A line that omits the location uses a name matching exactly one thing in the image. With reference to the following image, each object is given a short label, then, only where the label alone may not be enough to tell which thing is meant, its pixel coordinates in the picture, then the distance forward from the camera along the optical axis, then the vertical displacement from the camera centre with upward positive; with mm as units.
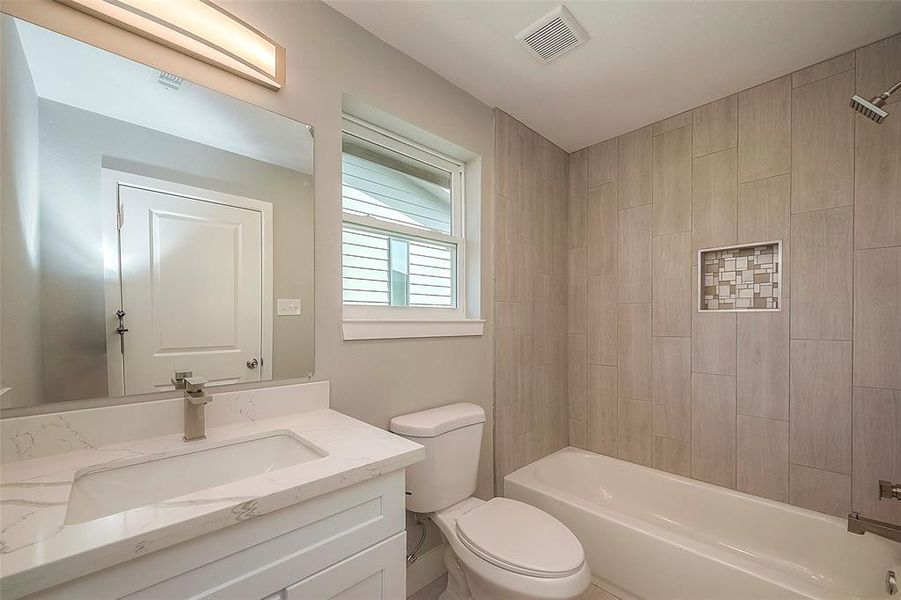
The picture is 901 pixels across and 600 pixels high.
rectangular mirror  880 +194
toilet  1227 -885
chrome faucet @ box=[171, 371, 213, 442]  1000 -288
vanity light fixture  980 +758
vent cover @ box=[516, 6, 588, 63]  1444 +1069
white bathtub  1406 -1078
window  1673 +370
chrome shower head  1210 +613
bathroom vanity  583 -395
